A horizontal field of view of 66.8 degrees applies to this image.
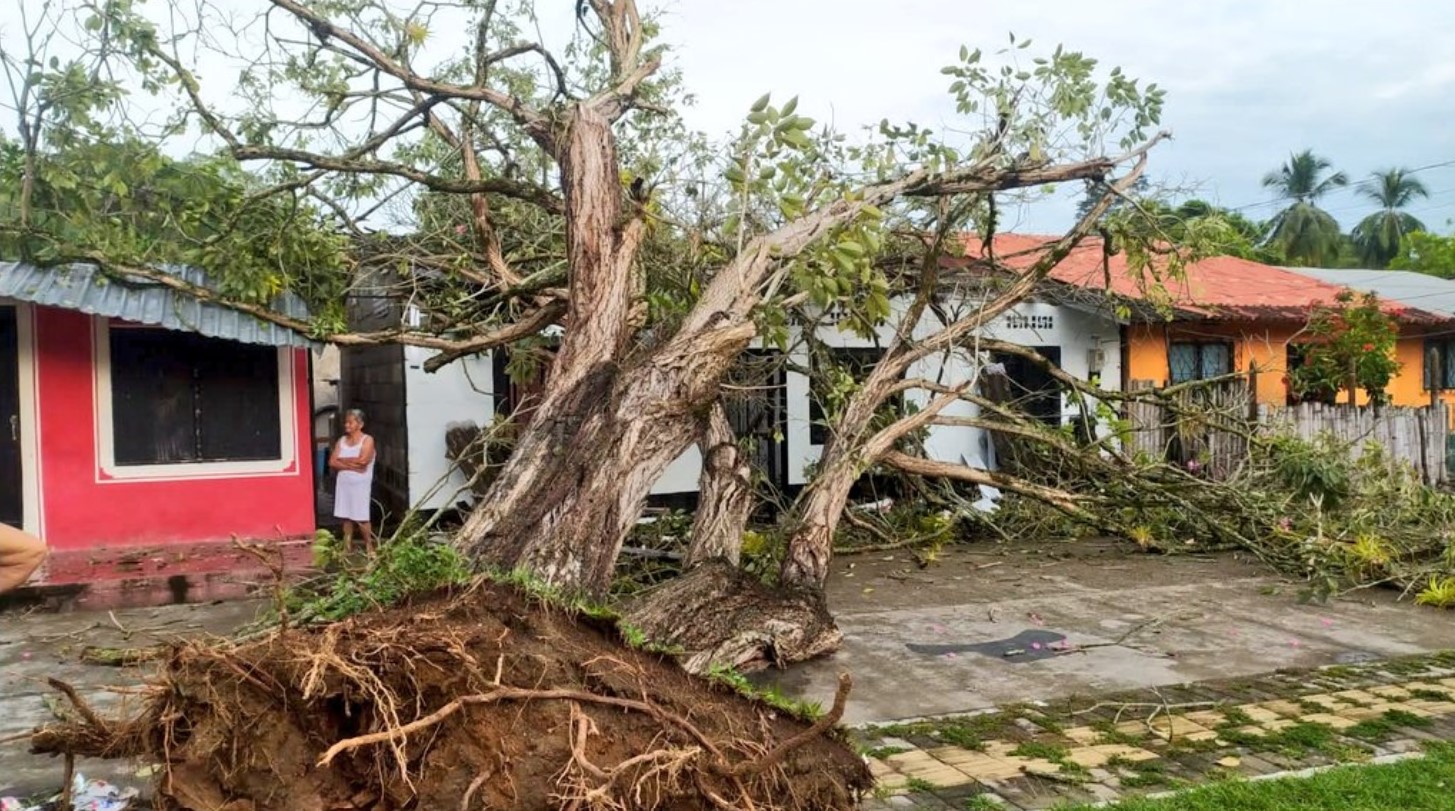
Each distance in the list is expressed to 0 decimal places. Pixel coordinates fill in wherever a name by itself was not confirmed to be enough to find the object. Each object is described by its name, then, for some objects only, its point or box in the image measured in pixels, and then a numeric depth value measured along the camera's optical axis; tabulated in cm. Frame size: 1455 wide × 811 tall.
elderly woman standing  1015
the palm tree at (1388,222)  4428
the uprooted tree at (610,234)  515
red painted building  1009
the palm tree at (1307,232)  4200
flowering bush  1375
